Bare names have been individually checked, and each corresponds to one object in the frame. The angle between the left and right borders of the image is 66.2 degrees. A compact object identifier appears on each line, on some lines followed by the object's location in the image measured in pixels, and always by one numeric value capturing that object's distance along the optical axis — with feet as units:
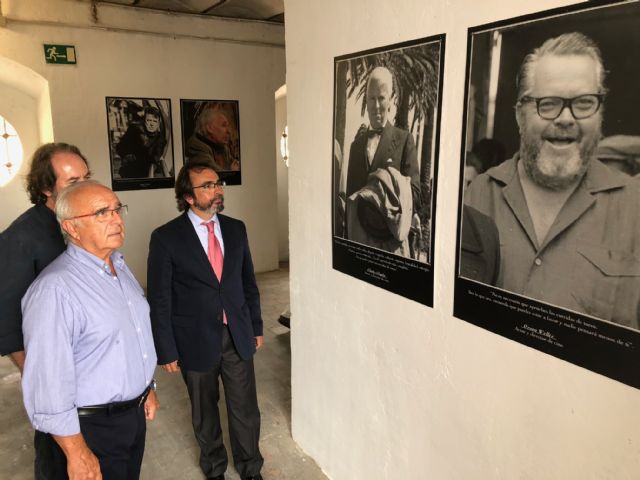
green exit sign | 17.95
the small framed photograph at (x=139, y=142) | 19.77
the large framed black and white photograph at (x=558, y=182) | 4.26
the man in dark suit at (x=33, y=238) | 6.68
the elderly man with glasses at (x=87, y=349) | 5.42
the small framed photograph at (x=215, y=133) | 21.21
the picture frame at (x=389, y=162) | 6.21
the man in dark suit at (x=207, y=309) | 8.09
